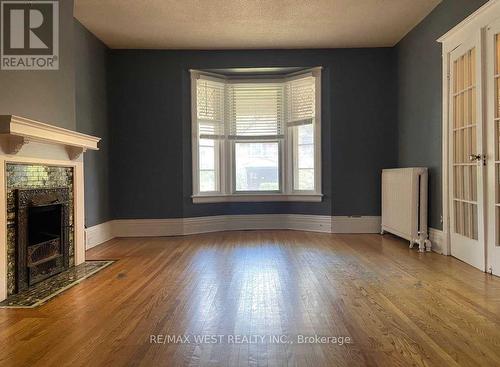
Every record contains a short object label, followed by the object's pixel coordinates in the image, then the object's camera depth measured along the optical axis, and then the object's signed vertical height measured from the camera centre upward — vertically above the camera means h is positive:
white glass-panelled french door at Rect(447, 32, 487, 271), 4.10 +0.33
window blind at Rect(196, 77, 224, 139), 7.21 +1.26
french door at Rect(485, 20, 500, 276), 3.94 +0.34
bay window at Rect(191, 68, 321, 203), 7.25 +0.78
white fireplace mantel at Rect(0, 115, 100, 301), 3.29 +0.31
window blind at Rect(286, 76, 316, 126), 7.20 +1.36
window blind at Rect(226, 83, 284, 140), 7.50 +1.25
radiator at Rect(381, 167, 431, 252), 5.41 -0.27
